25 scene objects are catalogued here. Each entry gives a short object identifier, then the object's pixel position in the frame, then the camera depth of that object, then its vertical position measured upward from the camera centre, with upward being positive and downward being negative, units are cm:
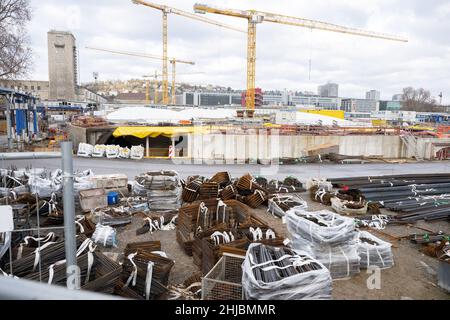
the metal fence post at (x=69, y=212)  259 -73
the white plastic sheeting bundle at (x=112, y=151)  2161 -219
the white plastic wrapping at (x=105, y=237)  848 -295
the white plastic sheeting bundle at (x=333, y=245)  701 -262
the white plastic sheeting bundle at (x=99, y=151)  2171 -223
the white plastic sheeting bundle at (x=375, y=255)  755 -296
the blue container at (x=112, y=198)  1186 -280
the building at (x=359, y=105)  16642 +716
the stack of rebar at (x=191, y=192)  1243 -269
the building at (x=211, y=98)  16759 +974
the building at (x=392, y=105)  14382 +603
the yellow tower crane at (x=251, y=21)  6325 +1784
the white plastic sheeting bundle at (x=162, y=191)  1155 -250
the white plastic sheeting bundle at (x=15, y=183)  1078 -228
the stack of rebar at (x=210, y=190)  1206 -253
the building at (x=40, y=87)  10394 +874
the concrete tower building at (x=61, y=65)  10588 +1554
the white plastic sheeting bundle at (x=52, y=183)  1136 -229
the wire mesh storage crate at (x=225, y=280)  548 -273
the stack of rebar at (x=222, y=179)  1301 -232
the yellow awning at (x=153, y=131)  2450 -101
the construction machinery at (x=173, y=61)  11354 +1853
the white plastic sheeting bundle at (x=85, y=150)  2166 -214
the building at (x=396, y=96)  18274 +1229
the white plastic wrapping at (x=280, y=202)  1124 -284
